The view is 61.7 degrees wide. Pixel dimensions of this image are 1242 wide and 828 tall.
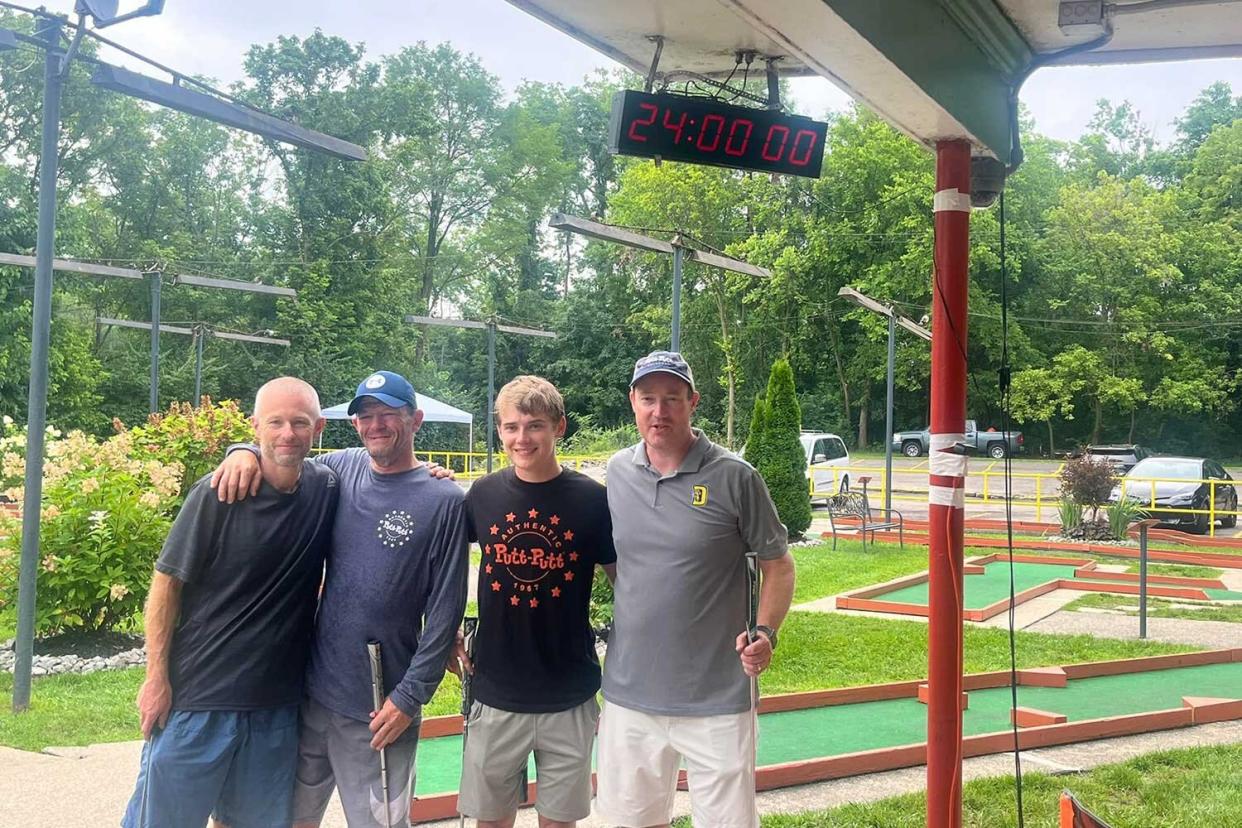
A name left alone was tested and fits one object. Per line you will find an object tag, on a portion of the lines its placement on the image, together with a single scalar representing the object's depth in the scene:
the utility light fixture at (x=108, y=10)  5.25
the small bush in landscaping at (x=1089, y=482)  14.72
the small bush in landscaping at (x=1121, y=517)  14.16
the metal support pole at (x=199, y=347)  19.94
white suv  19.91
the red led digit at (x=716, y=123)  3.51
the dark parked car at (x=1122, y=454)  24.80
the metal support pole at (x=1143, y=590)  7.77
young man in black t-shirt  2.75
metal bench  13.95
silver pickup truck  33.25
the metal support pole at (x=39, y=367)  5.72
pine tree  12.97
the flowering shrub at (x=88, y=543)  6.68
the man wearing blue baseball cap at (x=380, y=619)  2.68
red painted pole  3.51
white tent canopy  25.14
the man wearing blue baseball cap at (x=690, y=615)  2.78
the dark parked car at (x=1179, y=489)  16.38
